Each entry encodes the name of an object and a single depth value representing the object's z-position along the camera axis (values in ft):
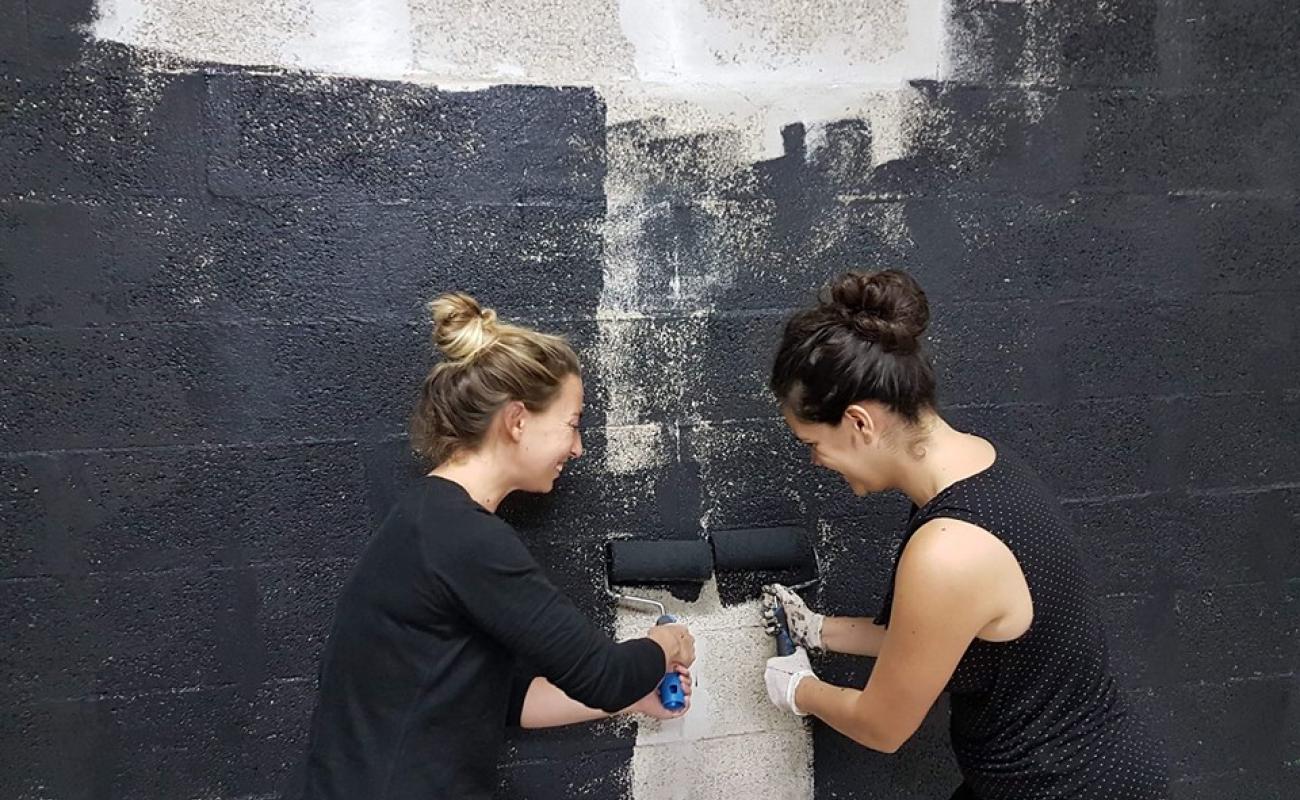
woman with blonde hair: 4.07
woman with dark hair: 4.02
